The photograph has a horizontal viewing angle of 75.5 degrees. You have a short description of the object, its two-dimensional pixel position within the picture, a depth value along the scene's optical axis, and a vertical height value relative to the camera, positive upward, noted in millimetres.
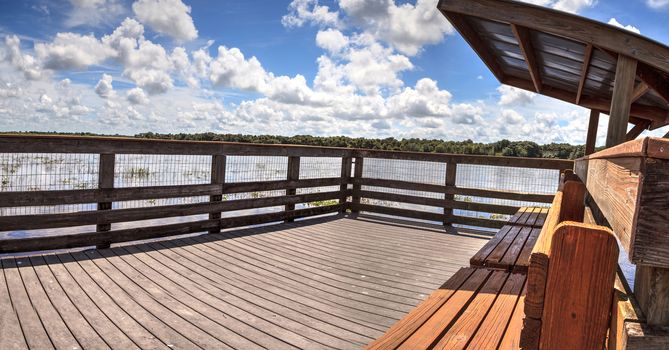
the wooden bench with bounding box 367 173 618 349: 877 -370
